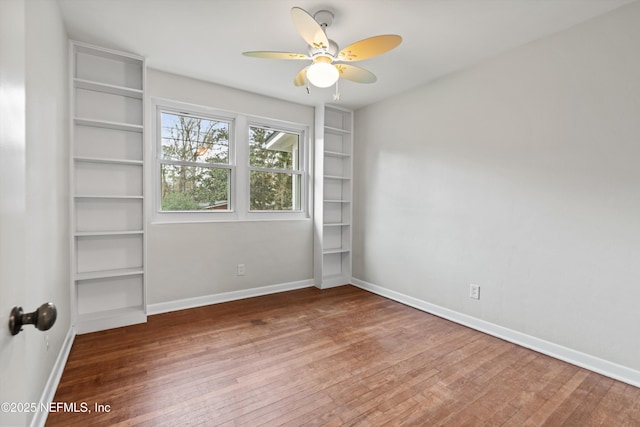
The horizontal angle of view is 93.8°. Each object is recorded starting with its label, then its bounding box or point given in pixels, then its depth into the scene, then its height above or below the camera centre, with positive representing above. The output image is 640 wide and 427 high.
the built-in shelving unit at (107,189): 2.67 +0.16
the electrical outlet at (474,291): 2.87 -0.80
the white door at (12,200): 0.59 +0.01
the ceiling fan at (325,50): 1.82 +1.06
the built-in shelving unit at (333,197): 4.13 +0.14
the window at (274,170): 3.84 +0.48
